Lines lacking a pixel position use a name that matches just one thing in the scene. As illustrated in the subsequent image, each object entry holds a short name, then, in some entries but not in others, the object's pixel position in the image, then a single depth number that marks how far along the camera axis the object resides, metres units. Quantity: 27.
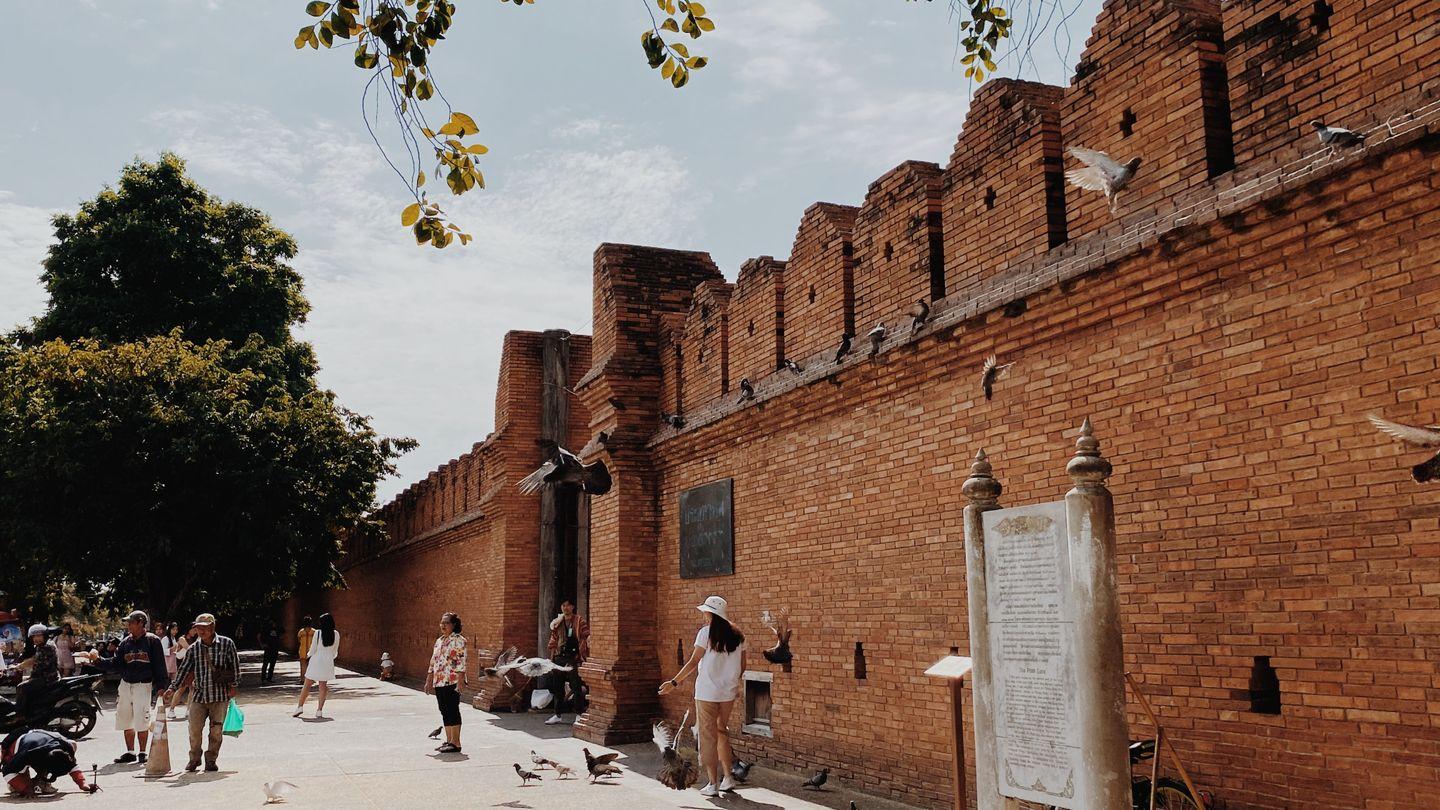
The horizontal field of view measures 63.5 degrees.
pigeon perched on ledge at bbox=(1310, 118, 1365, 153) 5.26
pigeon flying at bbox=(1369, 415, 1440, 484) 4.72
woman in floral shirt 12.63
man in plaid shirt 11.25
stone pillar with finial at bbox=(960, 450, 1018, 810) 5.47
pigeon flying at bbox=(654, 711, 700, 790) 9.52
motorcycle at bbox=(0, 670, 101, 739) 11.38
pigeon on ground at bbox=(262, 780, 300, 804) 9.26
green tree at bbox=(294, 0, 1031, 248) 4.55
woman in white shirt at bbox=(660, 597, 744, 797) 9.60
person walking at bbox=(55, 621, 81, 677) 25.03
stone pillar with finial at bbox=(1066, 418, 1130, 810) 4.73
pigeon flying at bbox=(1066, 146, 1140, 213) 6.72
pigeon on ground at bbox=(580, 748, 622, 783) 10.27
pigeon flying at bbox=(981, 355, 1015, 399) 7.79
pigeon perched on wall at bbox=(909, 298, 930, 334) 8.60
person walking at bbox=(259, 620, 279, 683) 27.95
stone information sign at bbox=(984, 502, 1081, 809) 4.93
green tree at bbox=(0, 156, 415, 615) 23.52
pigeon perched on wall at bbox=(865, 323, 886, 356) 9.07
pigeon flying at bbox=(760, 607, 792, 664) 10.23
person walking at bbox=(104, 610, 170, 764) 11.81
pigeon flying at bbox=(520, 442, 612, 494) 13.35
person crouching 9.80
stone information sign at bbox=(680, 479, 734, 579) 11.88
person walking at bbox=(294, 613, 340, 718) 18.19
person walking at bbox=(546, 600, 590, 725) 16.28
